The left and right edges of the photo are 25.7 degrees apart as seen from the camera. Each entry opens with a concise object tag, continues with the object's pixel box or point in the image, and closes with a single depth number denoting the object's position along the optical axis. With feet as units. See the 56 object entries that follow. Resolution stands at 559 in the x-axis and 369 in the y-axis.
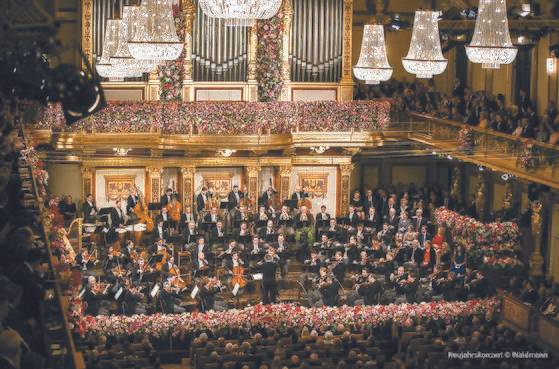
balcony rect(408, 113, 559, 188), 83.41
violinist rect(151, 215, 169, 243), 94.32
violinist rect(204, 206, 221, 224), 97.19
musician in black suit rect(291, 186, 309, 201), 104.12
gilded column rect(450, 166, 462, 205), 110.11
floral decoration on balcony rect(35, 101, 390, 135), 99.09
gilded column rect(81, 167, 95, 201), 102.89
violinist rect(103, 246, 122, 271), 85.25
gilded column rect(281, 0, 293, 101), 105.91
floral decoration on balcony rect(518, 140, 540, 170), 84.48
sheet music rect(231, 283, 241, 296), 80.79
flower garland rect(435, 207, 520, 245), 92.02
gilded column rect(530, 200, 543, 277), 92.93
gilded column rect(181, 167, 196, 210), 105.40
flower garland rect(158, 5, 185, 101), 104.53
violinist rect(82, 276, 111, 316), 79.10
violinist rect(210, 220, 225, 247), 92.27
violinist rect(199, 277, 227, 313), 81.56
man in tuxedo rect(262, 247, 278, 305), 85.56
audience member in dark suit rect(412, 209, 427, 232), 98.17
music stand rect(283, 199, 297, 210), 101.45
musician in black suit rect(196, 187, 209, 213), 101.96
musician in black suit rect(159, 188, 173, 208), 100.73
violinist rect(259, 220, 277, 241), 92.68
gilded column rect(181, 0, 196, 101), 104.37
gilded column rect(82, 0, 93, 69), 101.19
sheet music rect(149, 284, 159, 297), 78.43
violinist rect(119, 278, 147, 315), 79.51
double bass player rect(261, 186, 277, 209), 103.70
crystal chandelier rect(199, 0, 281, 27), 50.24
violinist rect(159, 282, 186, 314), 81.20
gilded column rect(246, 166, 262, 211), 106.73
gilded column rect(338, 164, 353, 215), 108.88
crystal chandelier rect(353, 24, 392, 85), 75.20
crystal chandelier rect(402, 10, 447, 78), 65.21
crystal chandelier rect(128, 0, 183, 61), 61.36
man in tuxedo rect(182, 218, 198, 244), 93.89
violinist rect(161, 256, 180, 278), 84.17
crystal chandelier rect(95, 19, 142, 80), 69.51
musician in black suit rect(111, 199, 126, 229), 98.27
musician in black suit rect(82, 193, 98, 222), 97.40
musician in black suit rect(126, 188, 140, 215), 100.48
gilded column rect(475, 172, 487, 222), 104.22
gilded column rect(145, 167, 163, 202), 104.47
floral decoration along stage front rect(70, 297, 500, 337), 77.77
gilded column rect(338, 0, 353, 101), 106.52
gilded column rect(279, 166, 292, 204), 107.45
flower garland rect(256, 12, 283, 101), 106.01
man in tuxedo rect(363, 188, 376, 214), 104.97
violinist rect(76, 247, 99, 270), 86.28
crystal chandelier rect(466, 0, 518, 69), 60.44
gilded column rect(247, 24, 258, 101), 105.70
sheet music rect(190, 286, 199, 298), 79.10
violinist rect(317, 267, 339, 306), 83.25
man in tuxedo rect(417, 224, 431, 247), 94.43
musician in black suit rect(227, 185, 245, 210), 101.40
